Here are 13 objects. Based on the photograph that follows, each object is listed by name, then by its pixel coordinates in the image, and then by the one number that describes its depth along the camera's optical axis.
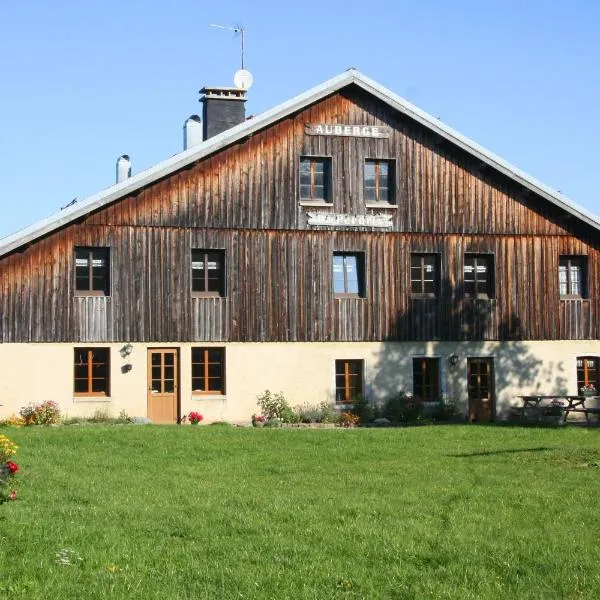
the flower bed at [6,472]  14.86
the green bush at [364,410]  31.28
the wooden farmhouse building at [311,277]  29.42
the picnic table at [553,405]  31.31
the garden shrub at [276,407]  30.59
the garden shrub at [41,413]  28.42
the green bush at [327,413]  30.95
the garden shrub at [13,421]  28.01
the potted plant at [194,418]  29.88
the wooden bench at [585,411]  31.03
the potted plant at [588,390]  33.72
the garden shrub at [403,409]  31.44
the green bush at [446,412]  32.03
